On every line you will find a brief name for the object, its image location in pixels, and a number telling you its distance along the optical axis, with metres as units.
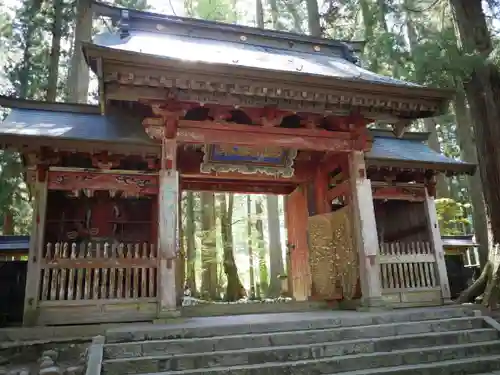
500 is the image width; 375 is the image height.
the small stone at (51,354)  4.90
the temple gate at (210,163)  6.01
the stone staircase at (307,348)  4.37
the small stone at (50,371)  4.28
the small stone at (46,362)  4.58
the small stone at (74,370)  4.42
